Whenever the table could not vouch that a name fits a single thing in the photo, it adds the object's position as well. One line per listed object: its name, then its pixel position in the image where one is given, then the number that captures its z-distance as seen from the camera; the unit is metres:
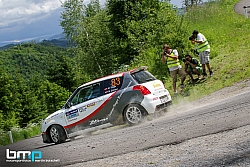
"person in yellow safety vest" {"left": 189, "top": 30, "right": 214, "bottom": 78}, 16.38
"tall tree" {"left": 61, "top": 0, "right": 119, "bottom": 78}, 44.84
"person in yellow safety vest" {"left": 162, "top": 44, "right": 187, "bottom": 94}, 16.23
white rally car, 12.09
